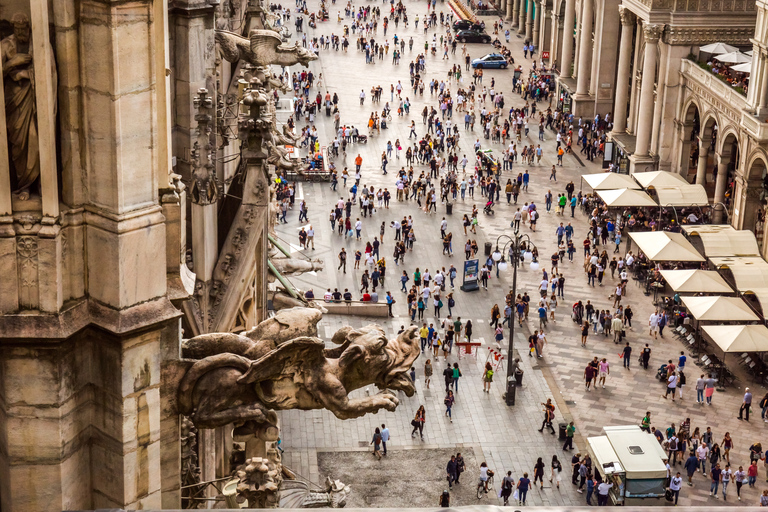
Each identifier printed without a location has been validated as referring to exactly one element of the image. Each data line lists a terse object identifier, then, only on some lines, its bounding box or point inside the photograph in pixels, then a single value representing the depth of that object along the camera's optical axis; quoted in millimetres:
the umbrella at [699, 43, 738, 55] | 74456
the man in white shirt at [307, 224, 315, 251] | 72250
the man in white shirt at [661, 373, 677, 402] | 54281
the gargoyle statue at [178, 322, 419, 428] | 12906
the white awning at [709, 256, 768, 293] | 60741
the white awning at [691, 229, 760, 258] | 64750
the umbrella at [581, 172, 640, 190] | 75562
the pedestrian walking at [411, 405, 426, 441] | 50406
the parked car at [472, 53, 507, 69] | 123250
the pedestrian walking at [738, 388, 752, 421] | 52219
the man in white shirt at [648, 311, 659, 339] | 60938
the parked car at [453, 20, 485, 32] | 136875
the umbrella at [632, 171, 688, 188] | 75312
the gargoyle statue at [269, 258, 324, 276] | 39500
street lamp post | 53031
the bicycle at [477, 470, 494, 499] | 45975
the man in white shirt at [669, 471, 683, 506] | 45688
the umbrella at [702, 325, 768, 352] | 54281
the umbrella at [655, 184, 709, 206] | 72938
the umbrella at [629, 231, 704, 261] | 64500
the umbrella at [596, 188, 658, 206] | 73188
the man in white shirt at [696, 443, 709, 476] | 48219
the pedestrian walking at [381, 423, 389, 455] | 48531
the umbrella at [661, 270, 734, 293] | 60266
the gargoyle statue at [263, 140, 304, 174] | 26241
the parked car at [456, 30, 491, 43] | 134125
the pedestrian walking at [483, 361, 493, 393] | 54781
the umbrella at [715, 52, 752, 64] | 72312
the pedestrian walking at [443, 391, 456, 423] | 52281
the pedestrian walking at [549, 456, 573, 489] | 47534
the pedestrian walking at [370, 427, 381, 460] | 48250
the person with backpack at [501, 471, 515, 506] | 45406
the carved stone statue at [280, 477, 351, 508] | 20516
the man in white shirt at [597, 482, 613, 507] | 44375
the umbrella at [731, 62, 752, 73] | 68662
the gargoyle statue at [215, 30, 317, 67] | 25453
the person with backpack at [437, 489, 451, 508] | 42031
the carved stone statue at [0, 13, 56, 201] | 11148
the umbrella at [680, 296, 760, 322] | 56906
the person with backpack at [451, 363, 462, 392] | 54306
